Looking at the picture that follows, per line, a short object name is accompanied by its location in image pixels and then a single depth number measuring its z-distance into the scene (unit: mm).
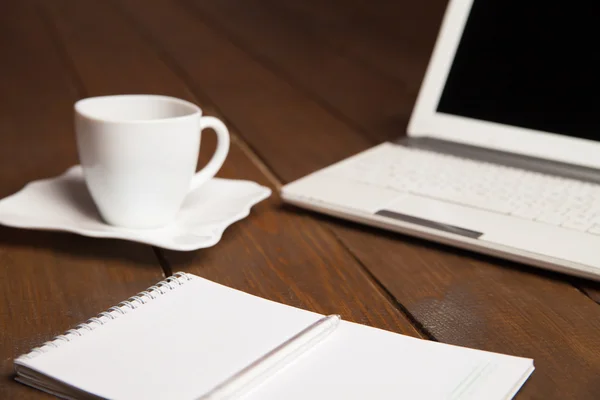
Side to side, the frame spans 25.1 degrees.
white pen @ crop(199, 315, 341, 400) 663
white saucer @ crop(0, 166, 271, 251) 804
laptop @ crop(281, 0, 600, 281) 842
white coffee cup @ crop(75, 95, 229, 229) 803
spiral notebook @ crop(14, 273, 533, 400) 674
